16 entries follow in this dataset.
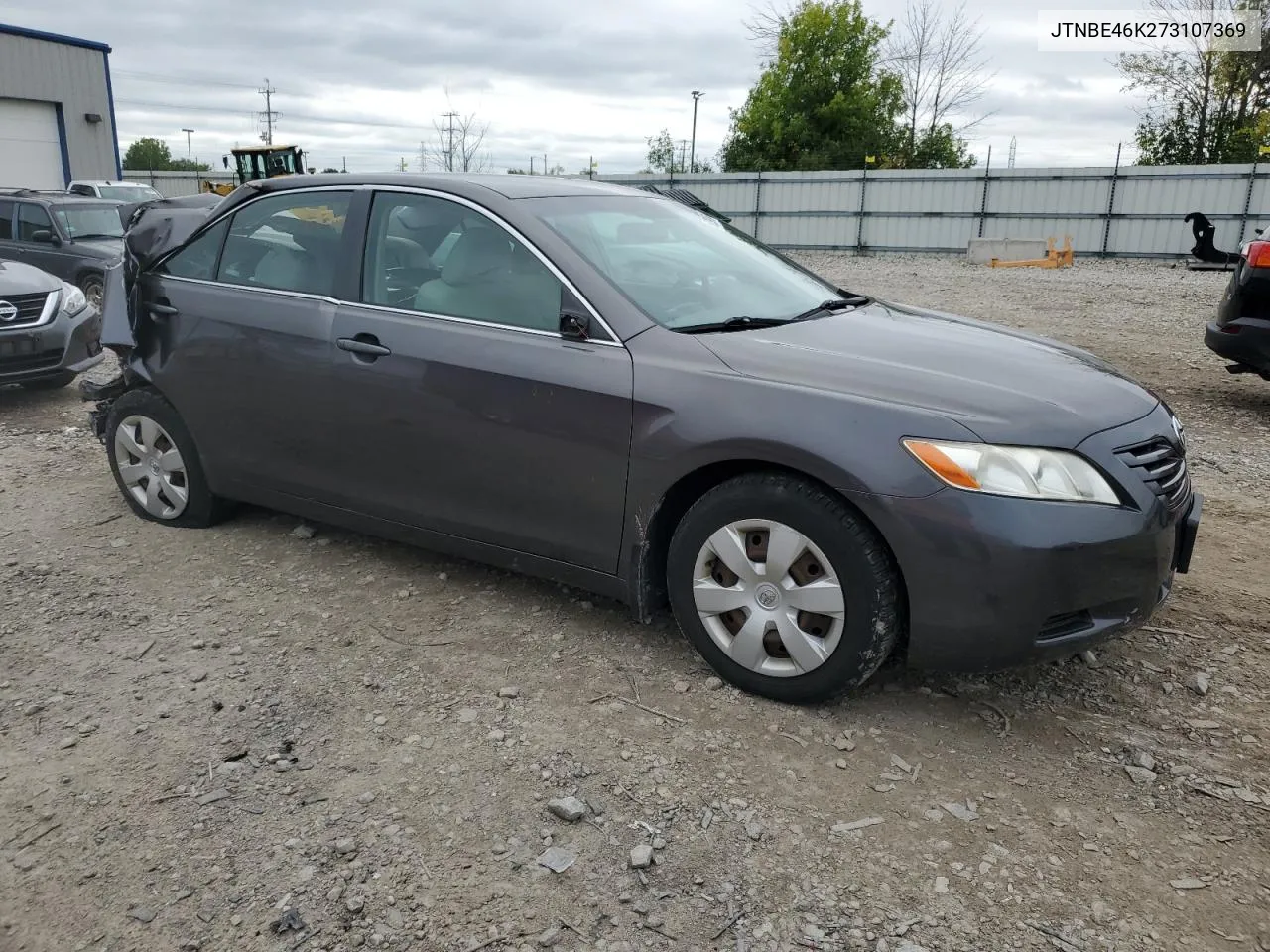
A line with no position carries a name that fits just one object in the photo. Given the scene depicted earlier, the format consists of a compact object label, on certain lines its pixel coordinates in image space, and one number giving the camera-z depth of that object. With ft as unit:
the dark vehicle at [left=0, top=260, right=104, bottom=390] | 24.04
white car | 63.52
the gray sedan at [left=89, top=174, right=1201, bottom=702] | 9.07
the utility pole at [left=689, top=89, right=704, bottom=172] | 170.83
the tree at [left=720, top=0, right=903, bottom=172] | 135.37
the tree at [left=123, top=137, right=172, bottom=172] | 244.63
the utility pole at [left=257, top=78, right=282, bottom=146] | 250.78
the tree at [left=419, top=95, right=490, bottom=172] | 111.79
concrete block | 76.33
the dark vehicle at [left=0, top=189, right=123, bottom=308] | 40.55
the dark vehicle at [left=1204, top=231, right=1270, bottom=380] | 21.18
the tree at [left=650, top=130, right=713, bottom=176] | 197.27
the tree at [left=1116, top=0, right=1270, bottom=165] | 104.42
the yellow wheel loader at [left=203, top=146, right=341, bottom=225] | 76.64
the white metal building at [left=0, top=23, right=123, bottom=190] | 89.97
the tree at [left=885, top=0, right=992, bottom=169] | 141.08
